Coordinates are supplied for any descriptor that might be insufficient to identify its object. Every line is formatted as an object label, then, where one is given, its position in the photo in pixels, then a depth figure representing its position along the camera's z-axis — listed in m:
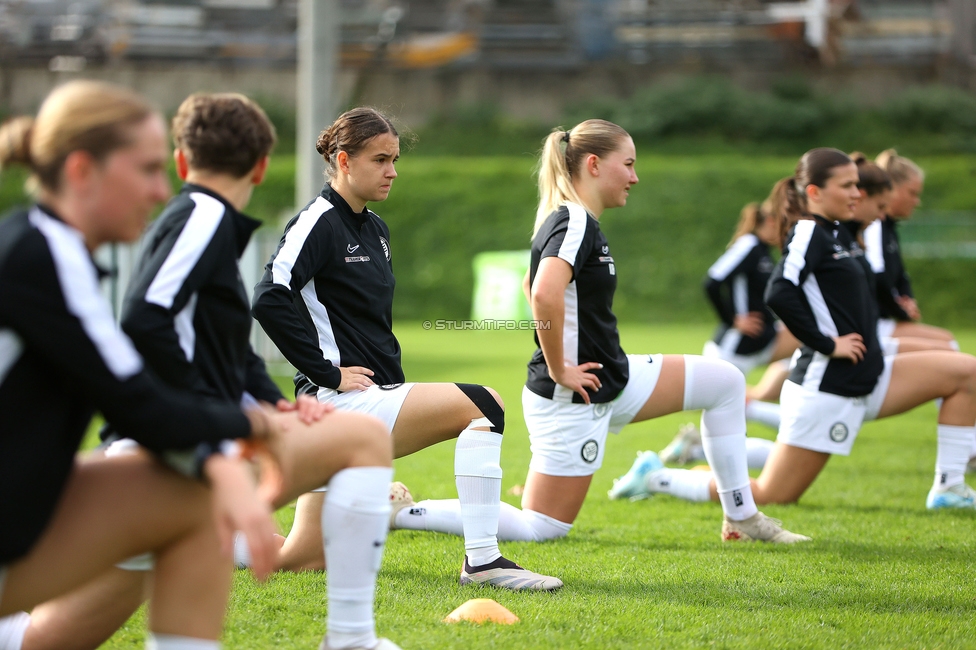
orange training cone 7.45
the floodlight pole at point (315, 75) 27.44
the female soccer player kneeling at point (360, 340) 8.34
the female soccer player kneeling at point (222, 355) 5.38
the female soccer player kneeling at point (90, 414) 4.31
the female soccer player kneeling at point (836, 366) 11.89
